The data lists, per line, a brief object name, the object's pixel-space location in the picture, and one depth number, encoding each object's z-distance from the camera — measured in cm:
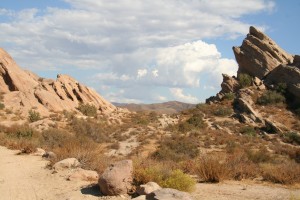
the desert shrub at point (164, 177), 1041
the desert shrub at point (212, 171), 1247
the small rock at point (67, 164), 1361
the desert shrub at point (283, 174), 1252
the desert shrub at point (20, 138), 1937
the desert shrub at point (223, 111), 4447
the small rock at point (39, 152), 1817
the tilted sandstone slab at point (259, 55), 5231
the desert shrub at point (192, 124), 3894
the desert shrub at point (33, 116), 3616
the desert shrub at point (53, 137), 2464
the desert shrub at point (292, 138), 3421
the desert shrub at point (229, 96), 5004
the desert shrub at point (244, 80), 5162
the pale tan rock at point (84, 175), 1222
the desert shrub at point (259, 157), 2236
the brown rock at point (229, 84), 5319
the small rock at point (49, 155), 1606
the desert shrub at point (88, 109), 4431
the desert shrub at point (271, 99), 4716
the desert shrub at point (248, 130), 3678
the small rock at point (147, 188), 981
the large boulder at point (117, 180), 1022
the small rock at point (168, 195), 888
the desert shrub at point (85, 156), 1362
